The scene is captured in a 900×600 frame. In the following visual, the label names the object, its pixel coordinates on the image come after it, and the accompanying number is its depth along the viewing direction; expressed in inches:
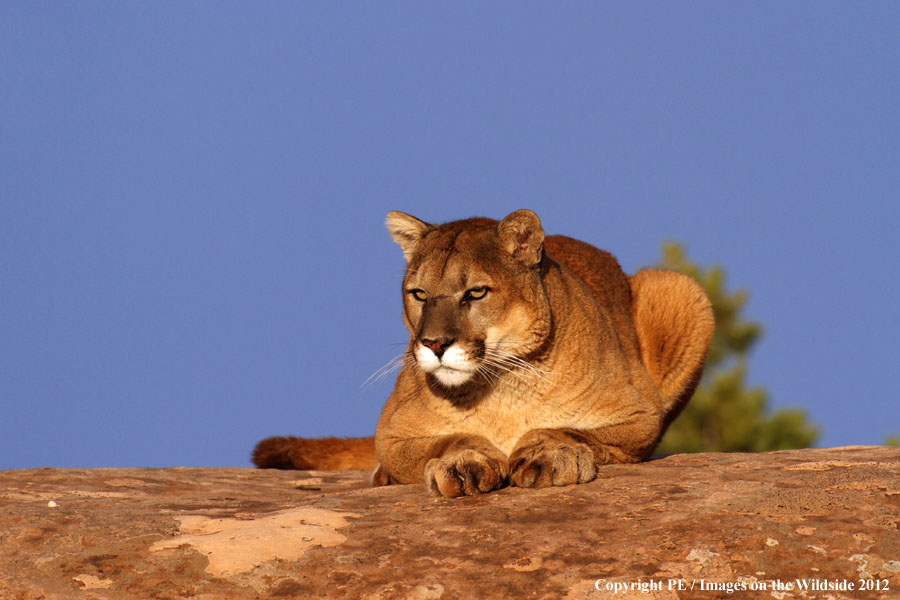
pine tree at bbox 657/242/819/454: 1616.6
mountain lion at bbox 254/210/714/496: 418.0
